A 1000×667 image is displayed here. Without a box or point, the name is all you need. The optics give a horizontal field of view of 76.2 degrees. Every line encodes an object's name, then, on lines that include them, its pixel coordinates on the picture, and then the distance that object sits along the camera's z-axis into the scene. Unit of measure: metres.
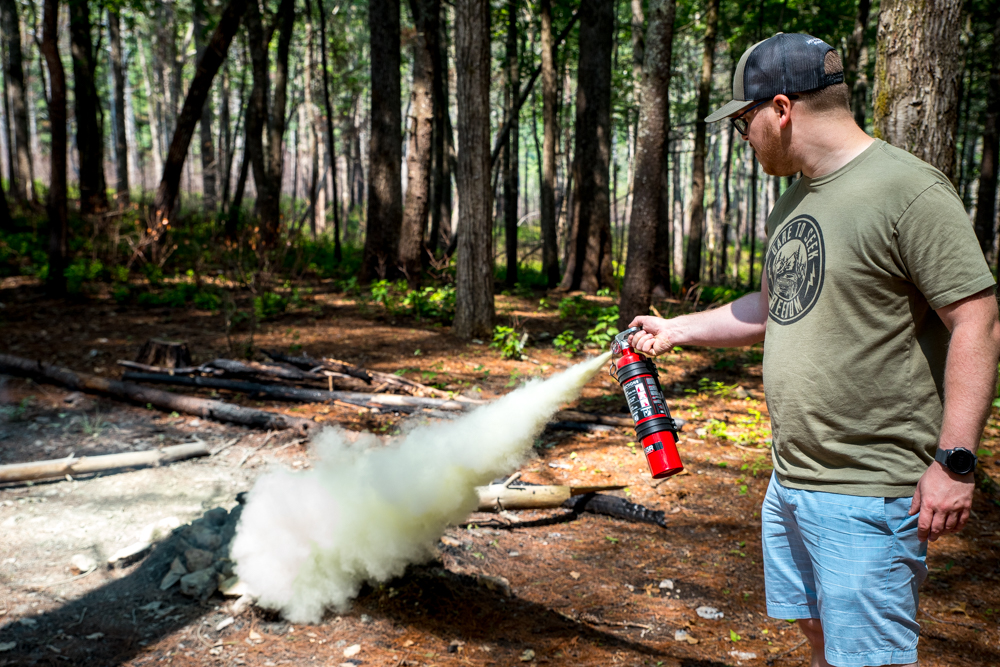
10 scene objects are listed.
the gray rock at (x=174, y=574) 3.72
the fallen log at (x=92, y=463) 4.92
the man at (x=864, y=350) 1.71
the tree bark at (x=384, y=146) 13.00
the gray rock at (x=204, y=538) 3.91
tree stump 7.63
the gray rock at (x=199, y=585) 3.63
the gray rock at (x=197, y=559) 3.78
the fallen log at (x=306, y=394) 6.52
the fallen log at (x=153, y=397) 6.28
